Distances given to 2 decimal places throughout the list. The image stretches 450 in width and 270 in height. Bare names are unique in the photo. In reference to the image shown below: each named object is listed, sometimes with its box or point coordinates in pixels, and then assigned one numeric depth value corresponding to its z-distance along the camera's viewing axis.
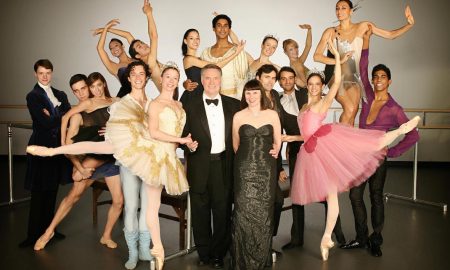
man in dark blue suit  4.14
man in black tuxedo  3.60
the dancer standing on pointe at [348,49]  4.44
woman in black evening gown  3.49
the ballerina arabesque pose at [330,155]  3.78
